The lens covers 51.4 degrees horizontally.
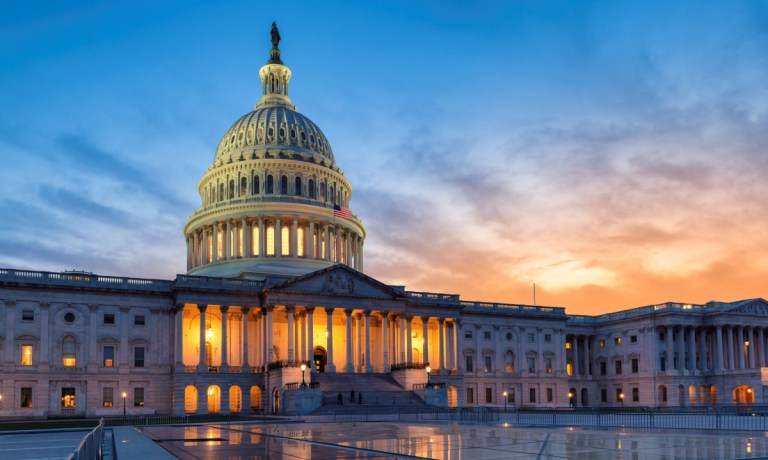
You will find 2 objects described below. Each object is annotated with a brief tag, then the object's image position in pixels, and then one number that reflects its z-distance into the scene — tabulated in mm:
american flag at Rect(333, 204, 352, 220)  112125
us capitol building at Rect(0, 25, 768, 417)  83125
